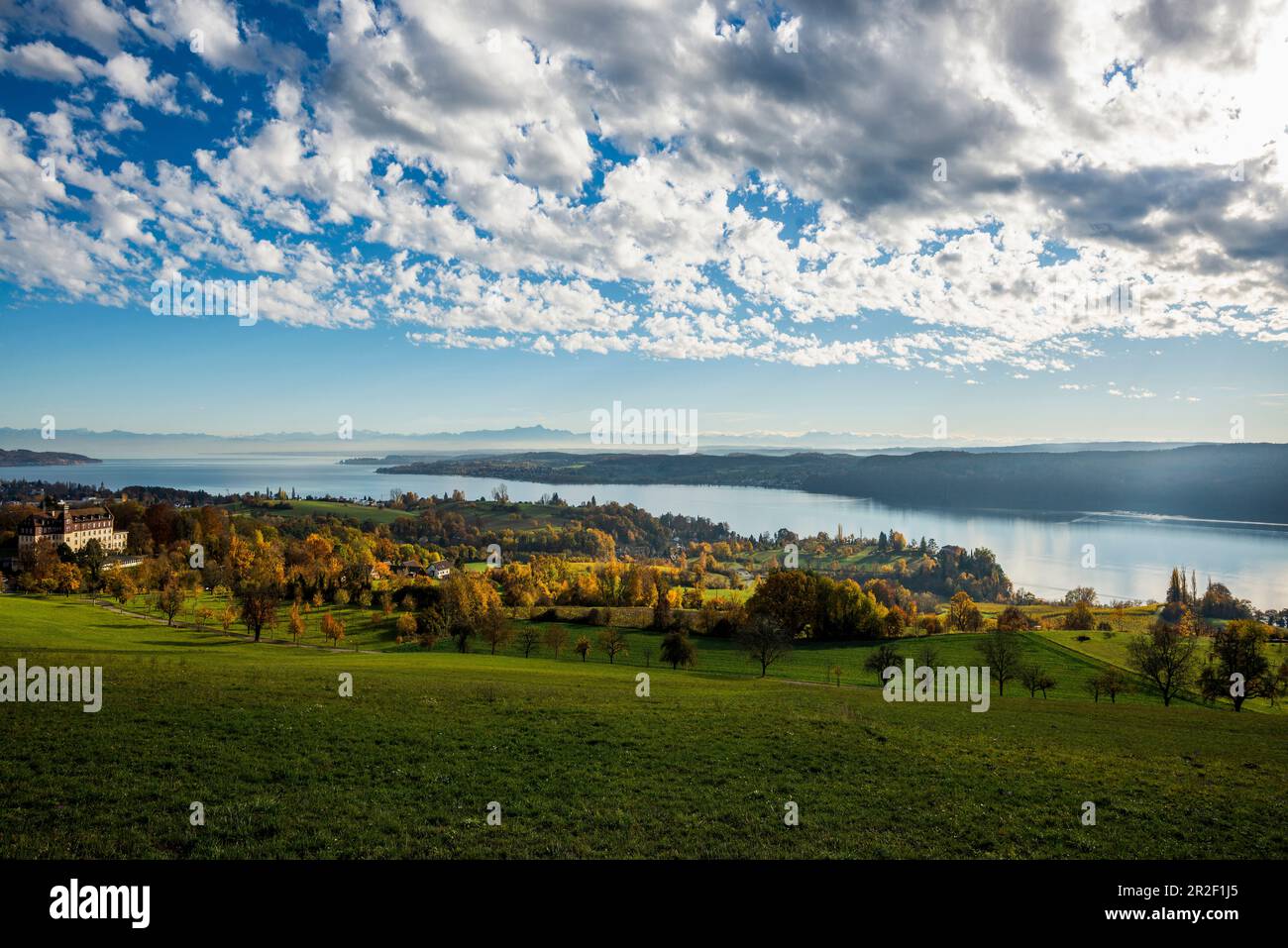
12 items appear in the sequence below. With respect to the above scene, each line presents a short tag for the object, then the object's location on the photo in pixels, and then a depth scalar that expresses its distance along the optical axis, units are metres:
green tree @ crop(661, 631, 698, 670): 44.06
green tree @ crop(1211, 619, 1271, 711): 37.56
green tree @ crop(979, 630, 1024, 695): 38.44
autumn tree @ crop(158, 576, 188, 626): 47.23
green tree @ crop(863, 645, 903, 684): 41.03
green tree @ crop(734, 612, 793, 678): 42.00
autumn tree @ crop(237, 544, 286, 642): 44.06
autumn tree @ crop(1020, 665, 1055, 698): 37.06
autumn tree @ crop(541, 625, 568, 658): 49.12
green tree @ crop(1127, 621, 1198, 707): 38.41
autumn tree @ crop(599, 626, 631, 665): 48.44
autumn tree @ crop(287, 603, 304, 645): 48.19
